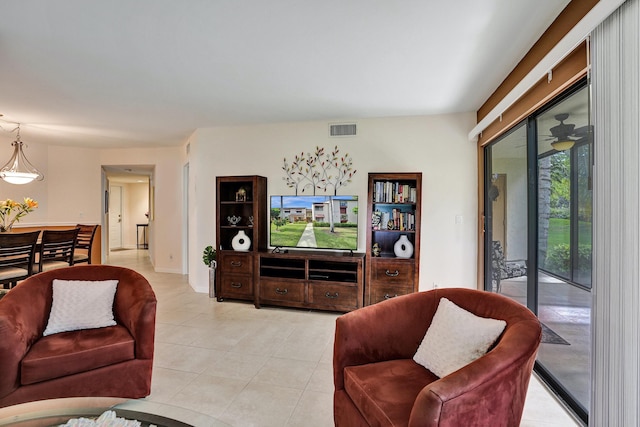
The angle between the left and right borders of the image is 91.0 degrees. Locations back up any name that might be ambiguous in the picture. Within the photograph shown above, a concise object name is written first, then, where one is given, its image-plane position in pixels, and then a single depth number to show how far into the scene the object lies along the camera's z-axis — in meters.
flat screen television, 4.10
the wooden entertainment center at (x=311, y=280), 3.81
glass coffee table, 1.33
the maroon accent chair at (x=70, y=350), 1.79
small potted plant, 4.59
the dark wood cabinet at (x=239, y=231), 4.25
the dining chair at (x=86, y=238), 4.83
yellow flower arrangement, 3.75
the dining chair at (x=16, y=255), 3.28
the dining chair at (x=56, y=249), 3.85
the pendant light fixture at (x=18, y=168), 4.37
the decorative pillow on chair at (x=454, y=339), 1.50
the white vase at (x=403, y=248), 3.82
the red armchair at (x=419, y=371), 1.20
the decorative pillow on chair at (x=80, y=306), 2.17
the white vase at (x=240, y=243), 4.32
